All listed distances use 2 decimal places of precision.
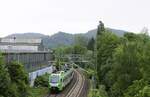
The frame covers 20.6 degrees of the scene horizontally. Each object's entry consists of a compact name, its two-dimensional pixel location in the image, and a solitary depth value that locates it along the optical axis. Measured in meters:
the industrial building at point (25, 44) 102.38
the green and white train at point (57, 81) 70.94
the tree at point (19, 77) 48.03
